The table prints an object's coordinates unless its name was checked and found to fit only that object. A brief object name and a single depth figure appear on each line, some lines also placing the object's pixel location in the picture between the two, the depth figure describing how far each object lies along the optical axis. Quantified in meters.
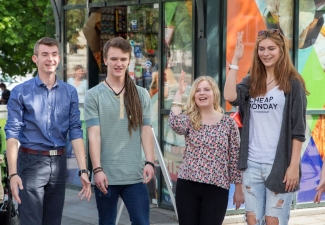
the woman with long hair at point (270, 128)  6.81
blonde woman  7.05
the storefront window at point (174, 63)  11.77
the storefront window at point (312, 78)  12.20
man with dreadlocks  7.06
